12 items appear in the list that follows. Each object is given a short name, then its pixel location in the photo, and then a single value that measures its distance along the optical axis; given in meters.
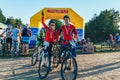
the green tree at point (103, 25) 26.39
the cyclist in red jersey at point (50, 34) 4.01
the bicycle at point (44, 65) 3.72
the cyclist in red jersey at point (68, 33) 3.73
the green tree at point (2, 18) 37.74
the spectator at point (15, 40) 6.49
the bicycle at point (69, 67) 3.33
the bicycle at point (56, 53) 4.04
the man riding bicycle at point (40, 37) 5.14
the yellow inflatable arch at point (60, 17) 8.82
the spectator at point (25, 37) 6.81
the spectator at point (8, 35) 6.94
